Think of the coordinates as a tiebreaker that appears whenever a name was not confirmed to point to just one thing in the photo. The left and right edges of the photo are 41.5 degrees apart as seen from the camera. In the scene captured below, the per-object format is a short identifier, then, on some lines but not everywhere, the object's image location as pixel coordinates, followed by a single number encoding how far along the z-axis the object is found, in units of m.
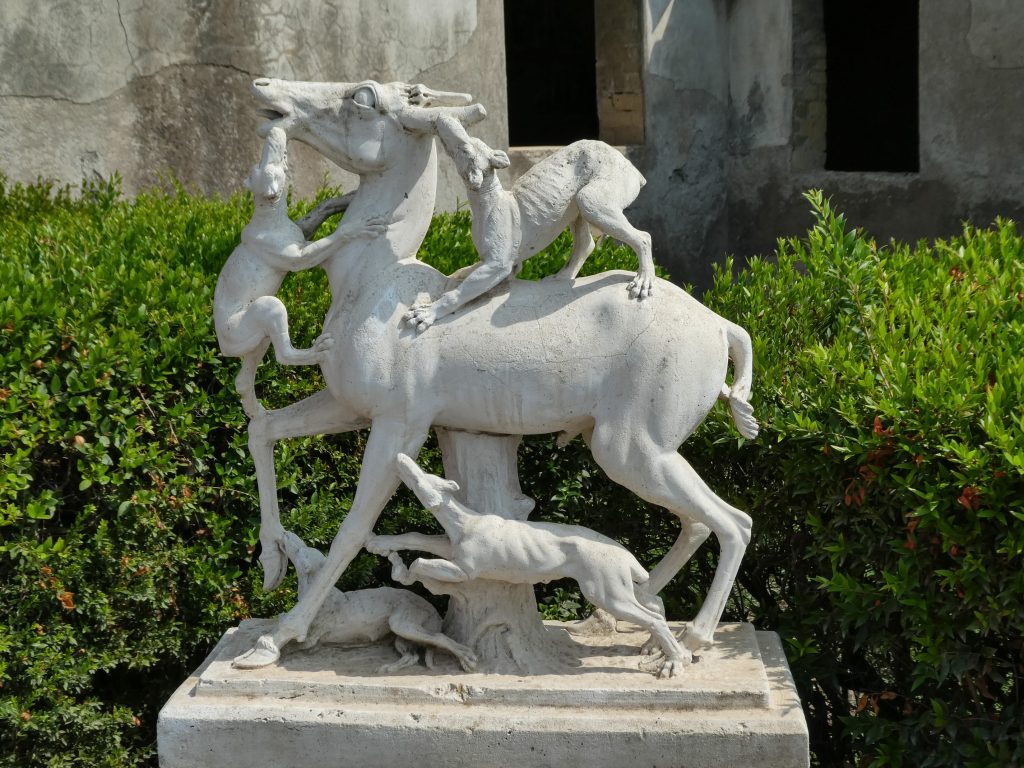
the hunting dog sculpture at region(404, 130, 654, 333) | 3.58
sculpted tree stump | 3.75
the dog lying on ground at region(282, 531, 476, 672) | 3.79
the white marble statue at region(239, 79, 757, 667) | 3.57
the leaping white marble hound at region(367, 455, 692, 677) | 3.57
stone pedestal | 3.45
